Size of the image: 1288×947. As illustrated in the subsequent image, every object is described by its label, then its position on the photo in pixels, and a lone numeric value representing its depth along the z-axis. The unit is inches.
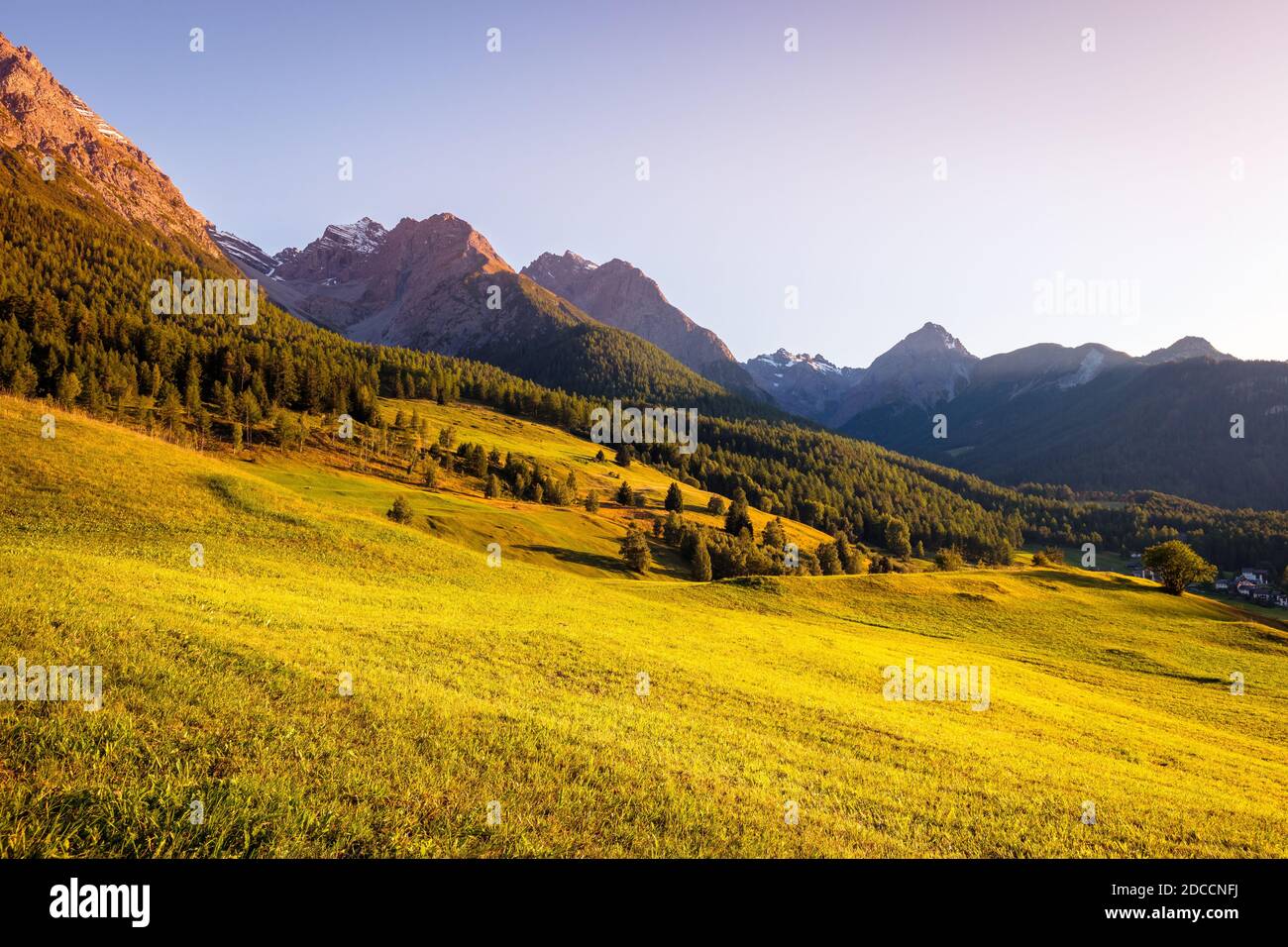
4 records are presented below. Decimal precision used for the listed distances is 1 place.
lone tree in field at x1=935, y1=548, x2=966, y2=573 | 4304.4
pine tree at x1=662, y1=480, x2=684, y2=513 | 5670.8
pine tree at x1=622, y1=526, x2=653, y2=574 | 3686.0
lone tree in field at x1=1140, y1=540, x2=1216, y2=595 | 2800.2
